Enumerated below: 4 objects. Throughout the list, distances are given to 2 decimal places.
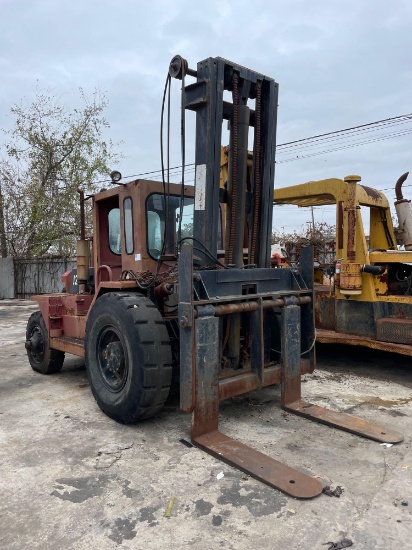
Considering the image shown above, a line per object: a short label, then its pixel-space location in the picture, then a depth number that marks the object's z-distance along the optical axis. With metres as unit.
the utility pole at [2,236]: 19.70
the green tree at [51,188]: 19.12
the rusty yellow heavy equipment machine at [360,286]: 5.46
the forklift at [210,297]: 3.48
